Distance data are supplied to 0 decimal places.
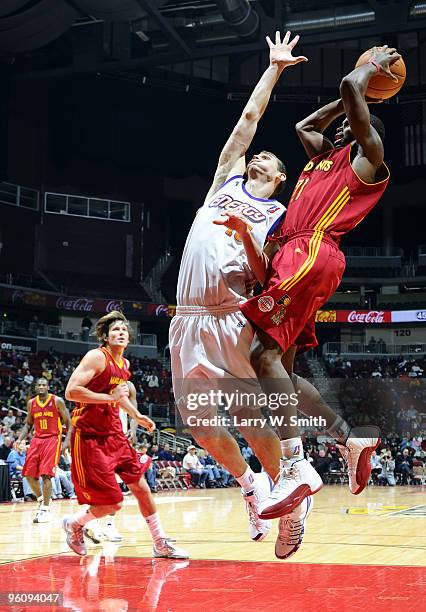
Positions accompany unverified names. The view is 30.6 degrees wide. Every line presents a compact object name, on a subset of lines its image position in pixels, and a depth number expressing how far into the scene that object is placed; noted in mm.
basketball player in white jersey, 4539
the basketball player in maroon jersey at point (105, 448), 6539
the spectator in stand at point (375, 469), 20388
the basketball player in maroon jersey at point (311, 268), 3975
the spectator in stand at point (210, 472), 19047
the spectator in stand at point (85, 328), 30625
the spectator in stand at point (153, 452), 18184
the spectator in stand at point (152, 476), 16688
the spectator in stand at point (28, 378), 24577
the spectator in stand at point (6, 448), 14609
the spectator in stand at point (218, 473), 19359
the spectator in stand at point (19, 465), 14325
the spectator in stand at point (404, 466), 20797
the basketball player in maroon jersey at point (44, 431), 10625
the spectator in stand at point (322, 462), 19641
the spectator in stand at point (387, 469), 20141
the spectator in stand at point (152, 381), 28377
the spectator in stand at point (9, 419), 18462
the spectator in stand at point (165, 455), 19172
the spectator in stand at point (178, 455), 19891
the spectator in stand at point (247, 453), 19756
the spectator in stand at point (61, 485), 14688
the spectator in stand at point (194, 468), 18531
